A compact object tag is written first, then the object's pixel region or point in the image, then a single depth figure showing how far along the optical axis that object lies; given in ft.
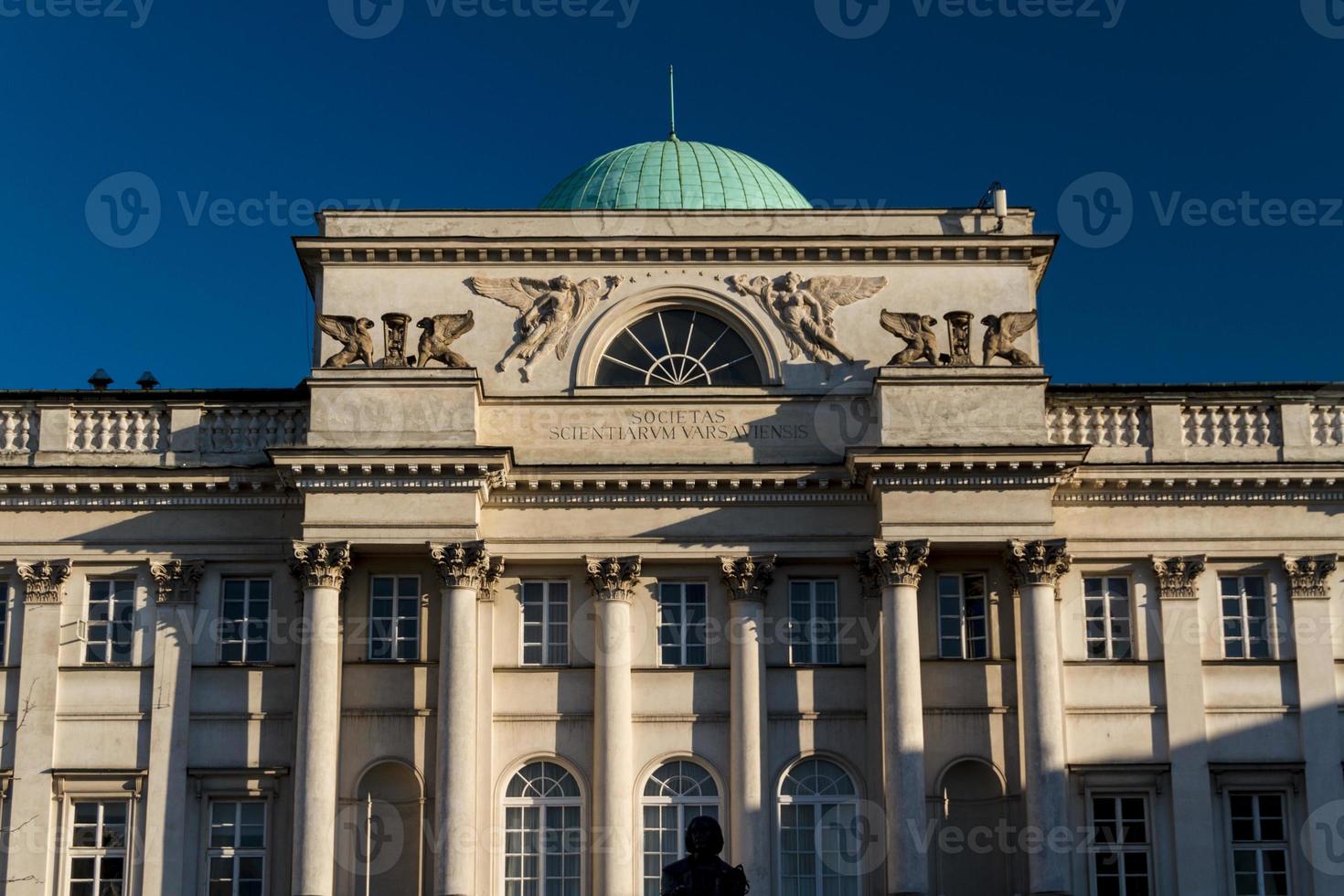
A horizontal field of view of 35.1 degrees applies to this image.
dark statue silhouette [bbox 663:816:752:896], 57.00
